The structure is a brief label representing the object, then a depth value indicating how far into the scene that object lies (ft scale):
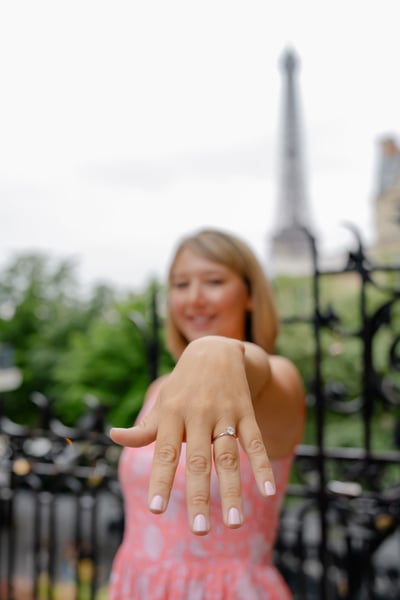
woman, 4.96
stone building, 62.64
